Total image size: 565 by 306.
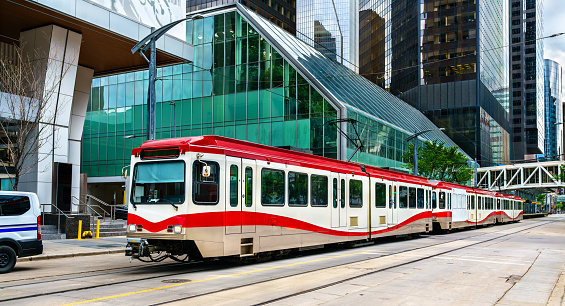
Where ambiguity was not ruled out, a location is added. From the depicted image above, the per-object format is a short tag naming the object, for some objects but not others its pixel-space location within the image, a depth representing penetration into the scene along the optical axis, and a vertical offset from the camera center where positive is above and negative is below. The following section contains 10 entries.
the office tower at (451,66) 97.25 +23.57
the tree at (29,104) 20.47 +3.31
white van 13.31 -1.10
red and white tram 12.52 -0.37
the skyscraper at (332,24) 168.75 +52.23
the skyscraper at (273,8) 96.51 +33.40
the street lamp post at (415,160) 40.83 +2.01
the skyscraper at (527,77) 166.12 +35.47
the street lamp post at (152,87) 18.75 +3.44
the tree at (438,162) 47.16 +2.16
